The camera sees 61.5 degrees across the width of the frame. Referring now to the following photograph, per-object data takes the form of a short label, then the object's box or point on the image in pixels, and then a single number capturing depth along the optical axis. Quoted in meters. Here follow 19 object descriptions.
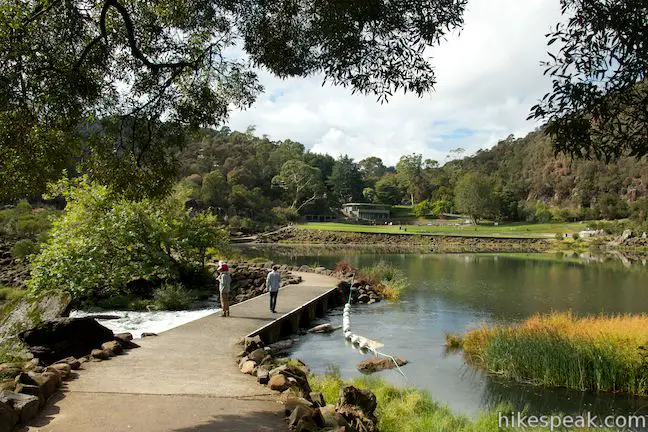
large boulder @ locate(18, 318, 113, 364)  9.91
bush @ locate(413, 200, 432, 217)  109.25
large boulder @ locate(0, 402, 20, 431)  5.67
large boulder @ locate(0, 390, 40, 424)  6.01
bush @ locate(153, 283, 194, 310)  18.95
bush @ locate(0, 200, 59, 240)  36.62
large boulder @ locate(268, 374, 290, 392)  7.95
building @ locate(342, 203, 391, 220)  105.25
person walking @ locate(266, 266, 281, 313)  15.59
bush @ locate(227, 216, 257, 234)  76.29
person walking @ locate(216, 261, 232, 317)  14.38
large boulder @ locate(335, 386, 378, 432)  7.25
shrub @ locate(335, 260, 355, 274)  27.68
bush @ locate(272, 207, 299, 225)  86.35
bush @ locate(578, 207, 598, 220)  90.12
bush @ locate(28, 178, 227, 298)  18.97
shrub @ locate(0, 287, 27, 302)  20.52
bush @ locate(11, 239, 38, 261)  28.36
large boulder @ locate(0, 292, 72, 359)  10.53
